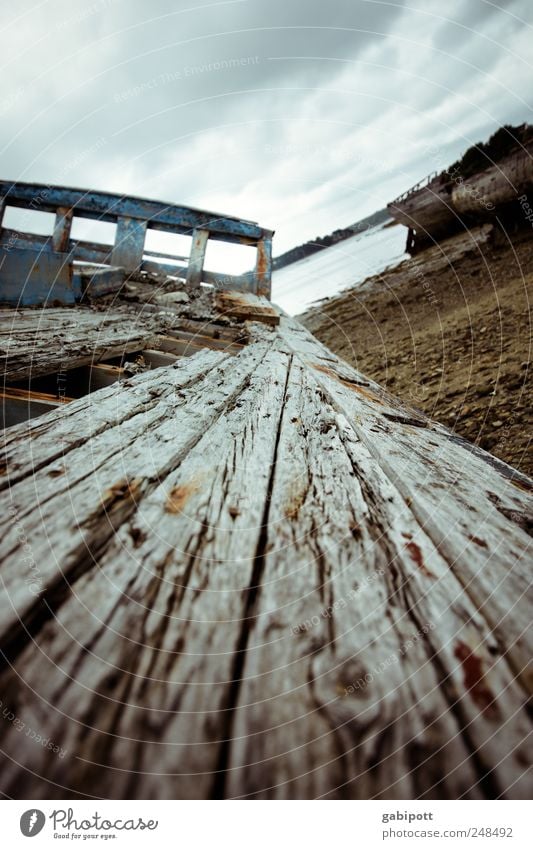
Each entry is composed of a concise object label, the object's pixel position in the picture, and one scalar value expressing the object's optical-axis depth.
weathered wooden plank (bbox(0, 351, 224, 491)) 0.79
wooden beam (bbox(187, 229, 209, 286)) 6.09
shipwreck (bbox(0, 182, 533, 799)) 0.38
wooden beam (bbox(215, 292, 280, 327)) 3.75
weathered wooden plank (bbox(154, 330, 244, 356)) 2.58
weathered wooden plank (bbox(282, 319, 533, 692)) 0.54
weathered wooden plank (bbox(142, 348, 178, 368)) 2.38
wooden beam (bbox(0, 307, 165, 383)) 1.79
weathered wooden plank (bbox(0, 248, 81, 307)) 3.50
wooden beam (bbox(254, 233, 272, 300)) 6.01
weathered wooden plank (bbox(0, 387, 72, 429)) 1.53
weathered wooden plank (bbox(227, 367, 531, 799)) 0.38
